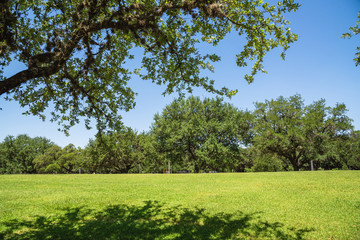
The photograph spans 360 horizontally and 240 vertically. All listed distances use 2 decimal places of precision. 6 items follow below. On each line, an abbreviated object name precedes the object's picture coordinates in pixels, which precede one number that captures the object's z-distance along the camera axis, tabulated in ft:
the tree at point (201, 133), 138.41
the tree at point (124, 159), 200.91
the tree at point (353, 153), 152.29
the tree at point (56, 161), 252.42
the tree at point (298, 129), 133.08
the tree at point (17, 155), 261.03
